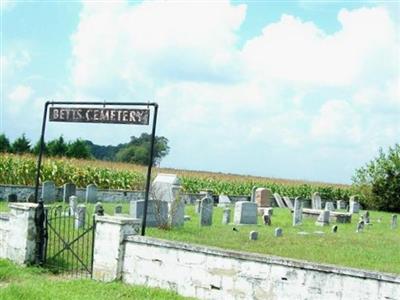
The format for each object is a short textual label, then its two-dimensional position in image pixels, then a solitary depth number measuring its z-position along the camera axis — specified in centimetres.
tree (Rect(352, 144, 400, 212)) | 4478
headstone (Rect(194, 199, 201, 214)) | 2819
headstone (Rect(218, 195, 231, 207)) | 3642
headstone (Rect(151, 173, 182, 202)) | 2120
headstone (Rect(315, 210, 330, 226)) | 2691
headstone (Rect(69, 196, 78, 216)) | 1960
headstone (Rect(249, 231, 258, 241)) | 1903
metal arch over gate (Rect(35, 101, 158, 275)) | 1243
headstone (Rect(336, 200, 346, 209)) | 4608
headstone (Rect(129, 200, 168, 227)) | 1991
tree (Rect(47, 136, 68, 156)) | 5574
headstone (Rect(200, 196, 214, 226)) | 2222
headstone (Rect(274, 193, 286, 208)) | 3966
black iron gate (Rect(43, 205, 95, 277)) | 1226
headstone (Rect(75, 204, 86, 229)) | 1741
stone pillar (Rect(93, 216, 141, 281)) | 1120
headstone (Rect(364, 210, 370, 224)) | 2950
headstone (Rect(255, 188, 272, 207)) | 3541
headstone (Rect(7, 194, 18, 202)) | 2592
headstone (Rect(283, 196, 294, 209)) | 3981
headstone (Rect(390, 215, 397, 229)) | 2877
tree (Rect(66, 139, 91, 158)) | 5550
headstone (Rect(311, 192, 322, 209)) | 3841
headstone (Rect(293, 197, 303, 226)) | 2594
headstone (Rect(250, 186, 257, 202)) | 3609
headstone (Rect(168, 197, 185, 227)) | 2025
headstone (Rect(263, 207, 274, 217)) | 2766
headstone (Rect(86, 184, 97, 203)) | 2952
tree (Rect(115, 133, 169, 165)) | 4159
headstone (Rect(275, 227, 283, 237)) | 2058
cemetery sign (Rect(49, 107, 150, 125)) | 1264
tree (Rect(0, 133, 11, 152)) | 5591
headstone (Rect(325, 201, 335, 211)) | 3539
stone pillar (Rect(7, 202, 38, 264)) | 1255
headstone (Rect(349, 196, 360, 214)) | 3794
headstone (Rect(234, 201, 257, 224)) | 2434
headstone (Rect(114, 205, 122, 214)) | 2338
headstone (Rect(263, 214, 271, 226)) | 2539
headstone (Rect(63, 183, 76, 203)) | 2894
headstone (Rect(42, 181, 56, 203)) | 2797
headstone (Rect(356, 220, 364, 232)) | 2504
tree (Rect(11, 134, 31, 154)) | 5619
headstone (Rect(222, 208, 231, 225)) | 2444
